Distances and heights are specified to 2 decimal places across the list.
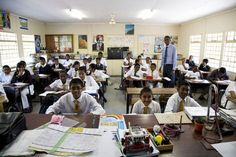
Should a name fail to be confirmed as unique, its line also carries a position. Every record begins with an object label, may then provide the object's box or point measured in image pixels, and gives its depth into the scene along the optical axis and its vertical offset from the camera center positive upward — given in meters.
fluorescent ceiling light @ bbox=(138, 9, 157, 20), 5.70 +1.44
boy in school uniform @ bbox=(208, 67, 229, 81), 5.20 -0.61
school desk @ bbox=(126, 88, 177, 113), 3.42 -0.75
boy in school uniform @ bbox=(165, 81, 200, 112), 2.22 -0.60
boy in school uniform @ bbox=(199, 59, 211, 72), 6.47 -0.47
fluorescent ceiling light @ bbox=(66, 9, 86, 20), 5.72 +1.43
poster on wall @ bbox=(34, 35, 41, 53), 7.90 +0.49
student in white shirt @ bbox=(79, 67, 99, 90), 4.02 -0.60
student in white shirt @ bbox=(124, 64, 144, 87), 5.11 -0.66
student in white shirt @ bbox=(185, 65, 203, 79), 5.55 -0.64
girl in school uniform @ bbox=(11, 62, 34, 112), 4.41 -0.61
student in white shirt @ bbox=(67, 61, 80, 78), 5.06 -0.54
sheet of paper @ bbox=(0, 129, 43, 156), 0.94 -0.53
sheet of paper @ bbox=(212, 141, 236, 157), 0.98 -0.55
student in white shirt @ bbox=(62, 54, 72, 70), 7.66 -0.45
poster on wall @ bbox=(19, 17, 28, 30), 6.62 +1.16
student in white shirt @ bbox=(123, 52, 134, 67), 7.32 -0.32
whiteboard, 9.09 +0.66
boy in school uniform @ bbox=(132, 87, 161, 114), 2.24 -0.67
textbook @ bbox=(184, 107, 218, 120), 1.43 -0.49
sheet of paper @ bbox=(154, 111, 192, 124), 1.39 -0.53
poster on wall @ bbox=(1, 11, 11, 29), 5.57 +1.08
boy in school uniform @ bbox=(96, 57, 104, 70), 6.52 -0.43
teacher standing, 5.24 -0.22
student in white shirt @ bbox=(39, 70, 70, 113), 2.92 -0.70
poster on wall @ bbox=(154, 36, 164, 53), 9.20 +0.57
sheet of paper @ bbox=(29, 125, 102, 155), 0.98 -0.53
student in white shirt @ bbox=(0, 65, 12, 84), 4.63 -0.62
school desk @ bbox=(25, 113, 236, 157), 0.99 -0.55
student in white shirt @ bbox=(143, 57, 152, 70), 6.93 -0.35
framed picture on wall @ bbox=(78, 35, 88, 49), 9.02 +0.58
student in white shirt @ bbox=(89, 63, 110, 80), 5.04 -0.59
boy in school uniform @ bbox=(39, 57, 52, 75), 6.24 -0.54
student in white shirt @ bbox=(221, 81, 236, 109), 2.96 -0.69
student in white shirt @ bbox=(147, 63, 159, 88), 5.09 -0.60
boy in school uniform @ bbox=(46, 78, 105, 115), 1.98 -0.56
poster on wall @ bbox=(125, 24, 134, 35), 9.02 +1.27
